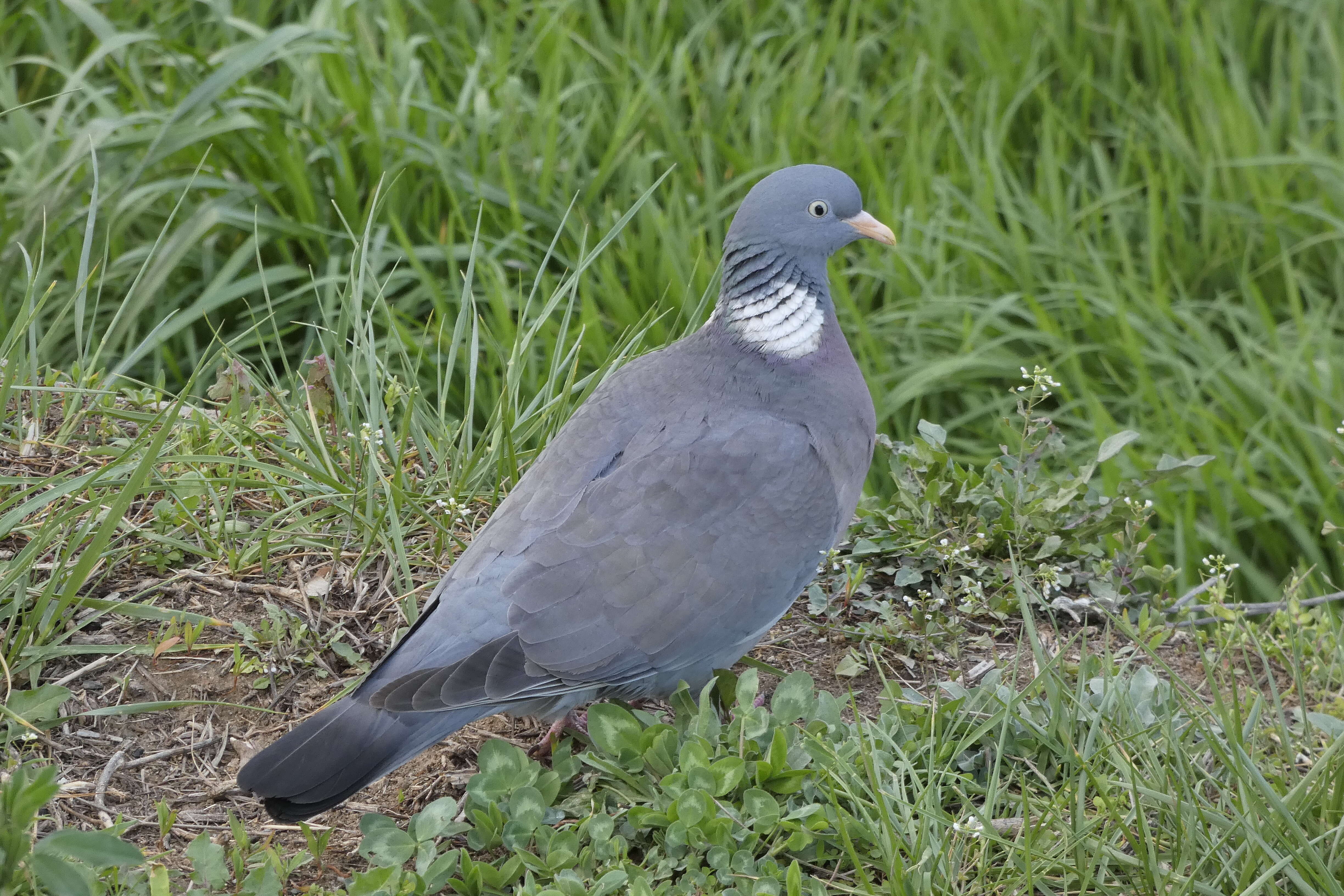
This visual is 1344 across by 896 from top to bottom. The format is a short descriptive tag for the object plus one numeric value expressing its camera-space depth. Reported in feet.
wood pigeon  15.90
